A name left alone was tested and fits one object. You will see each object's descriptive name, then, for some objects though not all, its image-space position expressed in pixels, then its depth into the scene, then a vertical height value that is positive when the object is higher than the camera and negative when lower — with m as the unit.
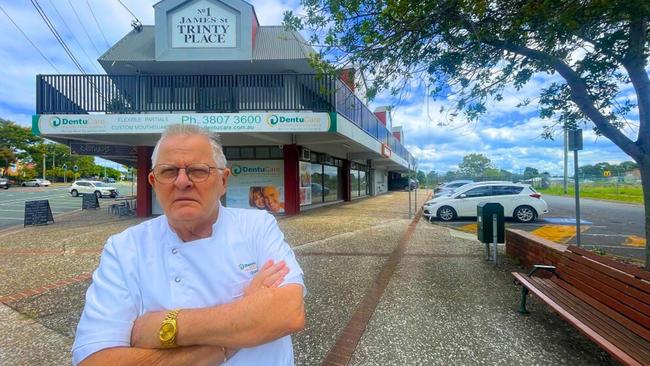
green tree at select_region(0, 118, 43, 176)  54.50 +7.38
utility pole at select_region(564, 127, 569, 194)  32.91 +1.34
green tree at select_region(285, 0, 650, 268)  3.97 +1.99
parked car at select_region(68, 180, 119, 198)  32.22 -0.41
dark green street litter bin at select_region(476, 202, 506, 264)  5.84 -0.76
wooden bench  2.42 -1.14
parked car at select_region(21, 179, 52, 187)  56.41 +0.36
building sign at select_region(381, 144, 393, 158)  19.77 +1.97
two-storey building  10.35 +2.69
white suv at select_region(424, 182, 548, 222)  11.81 -0.71
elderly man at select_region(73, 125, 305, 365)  1.29 -0.43
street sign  5.82 +0.75
